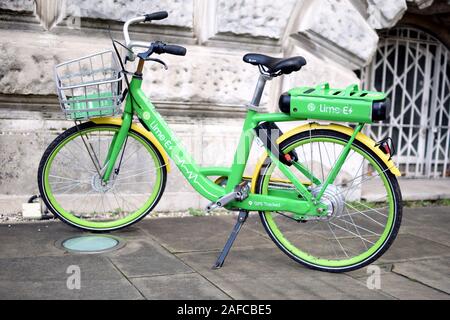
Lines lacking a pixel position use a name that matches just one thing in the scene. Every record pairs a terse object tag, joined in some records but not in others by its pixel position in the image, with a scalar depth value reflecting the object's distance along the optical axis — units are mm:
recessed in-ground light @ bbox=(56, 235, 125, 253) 3354
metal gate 5863
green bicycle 2979
